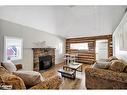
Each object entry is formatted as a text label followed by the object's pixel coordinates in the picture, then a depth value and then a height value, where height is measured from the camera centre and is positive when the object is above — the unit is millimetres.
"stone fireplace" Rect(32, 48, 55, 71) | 4154 -693
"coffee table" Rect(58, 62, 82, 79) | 4070 -1427
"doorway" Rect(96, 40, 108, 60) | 3857 -36
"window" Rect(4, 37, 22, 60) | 3669 +42
